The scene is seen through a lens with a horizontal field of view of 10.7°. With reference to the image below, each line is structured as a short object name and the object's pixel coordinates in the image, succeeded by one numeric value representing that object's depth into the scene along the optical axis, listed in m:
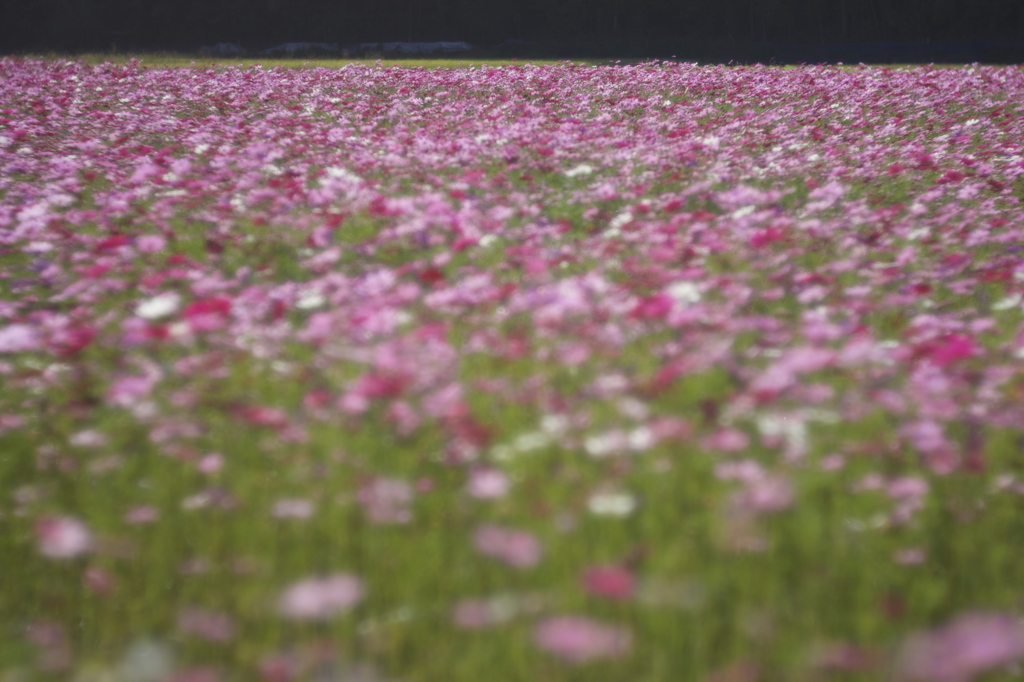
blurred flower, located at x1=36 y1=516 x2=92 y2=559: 6.79
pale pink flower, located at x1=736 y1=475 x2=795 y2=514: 6.77
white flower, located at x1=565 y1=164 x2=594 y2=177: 13.15
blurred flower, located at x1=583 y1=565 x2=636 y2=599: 6.65
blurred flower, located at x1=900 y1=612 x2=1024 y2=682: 6.45
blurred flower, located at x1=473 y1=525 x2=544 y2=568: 6.70
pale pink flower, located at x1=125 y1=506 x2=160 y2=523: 6.87
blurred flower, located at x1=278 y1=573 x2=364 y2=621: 6.62
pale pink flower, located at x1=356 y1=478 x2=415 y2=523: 6.85
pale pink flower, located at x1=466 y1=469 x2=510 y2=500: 6.85
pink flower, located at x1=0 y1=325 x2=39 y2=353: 7.24
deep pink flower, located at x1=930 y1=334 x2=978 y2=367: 7.00
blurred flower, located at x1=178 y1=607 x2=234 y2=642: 6.65
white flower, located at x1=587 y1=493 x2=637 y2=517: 6.82
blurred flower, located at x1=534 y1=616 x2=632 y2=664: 6.56
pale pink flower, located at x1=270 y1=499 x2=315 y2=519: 6.86
